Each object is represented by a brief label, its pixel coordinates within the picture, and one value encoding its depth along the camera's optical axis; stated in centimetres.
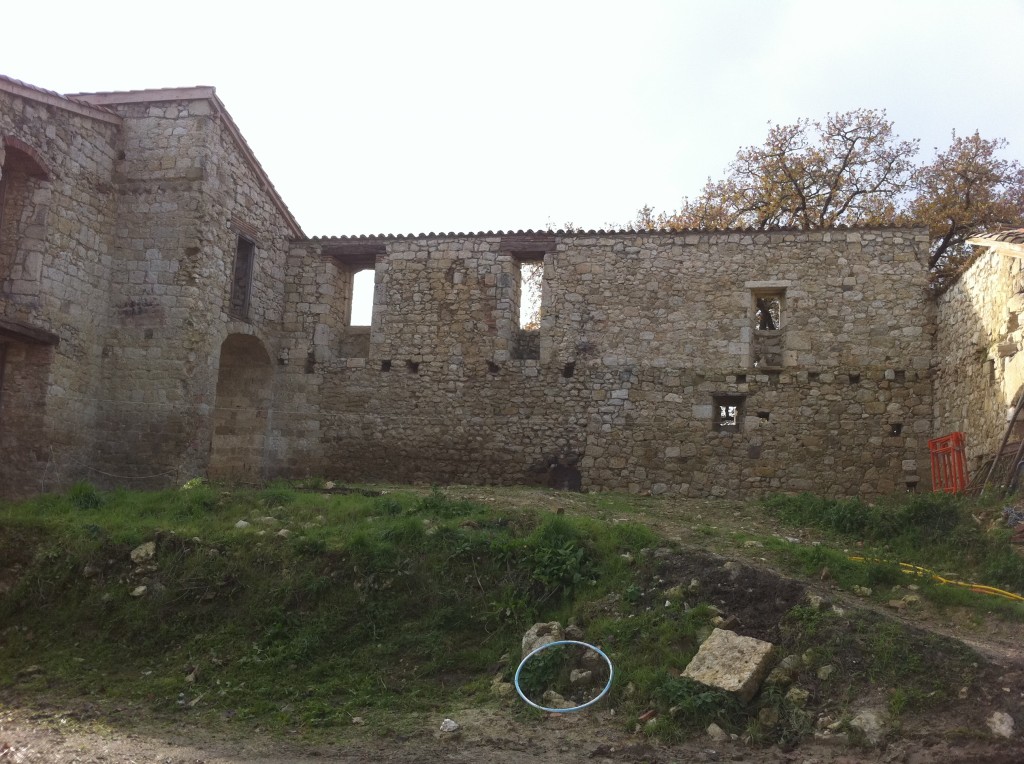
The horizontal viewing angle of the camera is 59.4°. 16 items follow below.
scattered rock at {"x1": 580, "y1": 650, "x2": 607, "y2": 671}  725
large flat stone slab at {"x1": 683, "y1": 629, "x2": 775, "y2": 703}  649
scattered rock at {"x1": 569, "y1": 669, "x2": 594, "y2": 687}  708
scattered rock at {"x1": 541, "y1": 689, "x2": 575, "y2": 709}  690
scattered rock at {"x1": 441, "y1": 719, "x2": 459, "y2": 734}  655
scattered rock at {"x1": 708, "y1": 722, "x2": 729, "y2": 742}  618
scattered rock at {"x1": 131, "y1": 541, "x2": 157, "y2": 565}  919
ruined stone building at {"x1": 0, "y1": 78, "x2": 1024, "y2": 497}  1253
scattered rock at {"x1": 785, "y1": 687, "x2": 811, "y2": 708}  636
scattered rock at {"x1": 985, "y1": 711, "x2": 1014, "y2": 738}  572
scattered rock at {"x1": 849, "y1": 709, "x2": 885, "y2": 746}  589
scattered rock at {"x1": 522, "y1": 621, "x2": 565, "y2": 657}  761
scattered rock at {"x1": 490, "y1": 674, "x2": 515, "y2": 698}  715
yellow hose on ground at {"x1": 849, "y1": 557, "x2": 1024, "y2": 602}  810
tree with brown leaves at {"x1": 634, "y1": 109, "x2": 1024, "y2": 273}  1902
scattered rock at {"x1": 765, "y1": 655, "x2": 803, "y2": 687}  656
